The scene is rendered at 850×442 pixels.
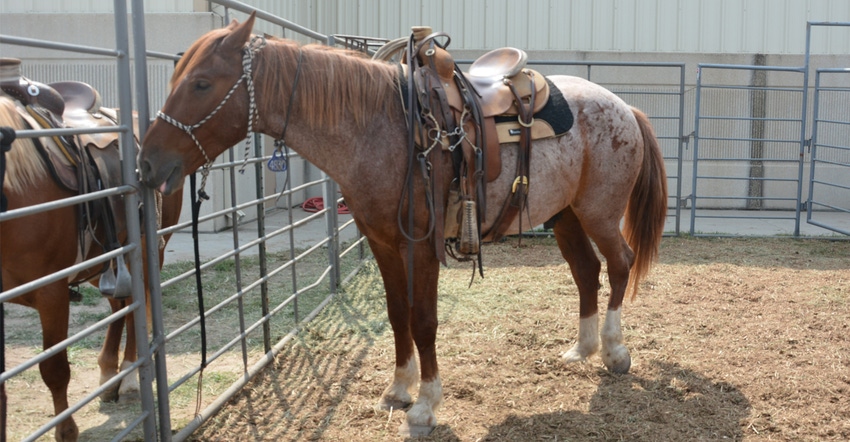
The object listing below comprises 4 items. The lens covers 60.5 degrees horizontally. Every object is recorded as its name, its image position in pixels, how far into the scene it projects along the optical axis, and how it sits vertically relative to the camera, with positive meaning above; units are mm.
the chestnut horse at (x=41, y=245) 2504 -519
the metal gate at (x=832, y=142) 9469 -584
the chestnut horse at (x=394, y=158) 2547 -253
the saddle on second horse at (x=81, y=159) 2648 -234
